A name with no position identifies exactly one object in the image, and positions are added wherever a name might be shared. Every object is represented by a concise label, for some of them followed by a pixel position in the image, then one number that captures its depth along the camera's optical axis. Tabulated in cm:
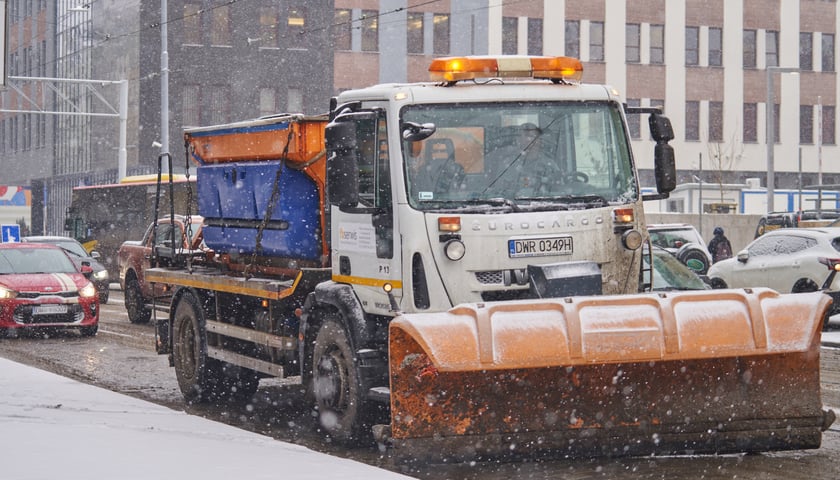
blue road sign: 3903
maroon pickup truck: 2344
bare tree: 6125
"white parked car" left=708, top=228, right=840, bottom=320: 2134
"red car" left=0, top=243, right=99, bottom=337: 2067
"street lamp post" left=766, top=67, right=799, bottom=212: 3736
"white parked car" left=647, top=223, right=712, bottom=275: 2591
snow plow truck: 848
